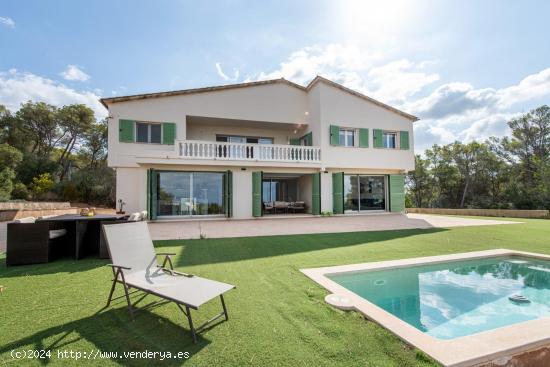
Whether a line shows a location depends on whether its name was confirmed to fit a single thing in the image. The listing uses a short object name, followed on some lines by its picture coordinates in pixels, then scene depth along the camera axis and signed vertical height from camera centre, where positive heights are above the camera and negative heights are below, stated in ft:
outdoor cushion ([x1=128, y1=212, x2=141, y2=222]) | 16.69 -1.60
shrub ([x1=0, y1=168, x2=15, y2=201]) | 50.68 +2.55
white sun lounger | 7.80 -3.15
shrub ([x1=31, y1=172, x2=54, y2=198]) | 60.23 +1.92
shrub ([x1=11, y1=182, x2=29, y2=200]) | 57.11 +0.50
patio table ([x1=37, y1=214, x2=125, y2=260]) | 15.78 -2.52
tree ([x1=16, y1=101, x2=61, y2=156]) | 73.87 +20.97
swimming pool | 7.01 -4.85
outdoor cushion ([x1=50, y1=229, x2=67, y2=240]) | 15.72 -2.50
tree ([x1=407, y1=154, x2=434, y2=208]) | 90.84 +3.07
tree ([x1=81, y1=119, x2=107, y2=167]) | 83.30 +16.62
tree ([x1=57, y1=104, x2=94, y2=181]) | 78.54 +22.12
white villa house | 36.76 +6.63
